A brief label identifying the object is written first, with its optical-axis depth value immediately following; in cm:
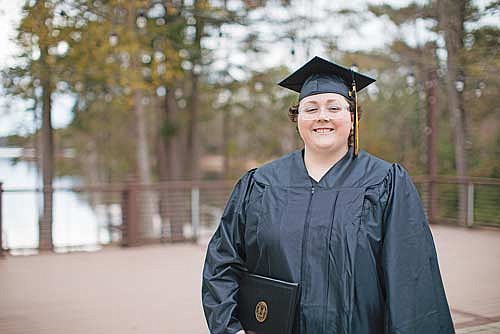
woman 237
